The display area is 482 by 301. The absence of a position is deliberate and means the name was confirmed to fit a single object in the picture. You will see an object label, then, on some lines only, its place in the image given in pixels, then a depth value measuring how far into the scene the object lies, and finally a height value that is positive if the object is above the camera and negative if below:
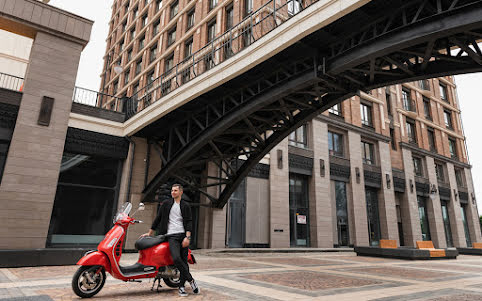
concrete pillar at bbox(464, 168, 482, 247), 34.62 +2.85
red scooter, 4.62 -0.46
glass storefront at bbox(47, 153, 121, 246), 13.75 +1.40
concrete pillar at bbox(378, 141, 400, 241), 25.20 +2.82
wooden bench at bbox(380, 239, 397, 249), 17.38 -0.26
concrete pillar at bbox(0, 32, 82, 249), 10.54 +2.86
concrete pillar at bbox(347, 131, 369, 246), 23.19 +3.07
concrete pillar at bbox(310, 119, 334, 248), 20.94 +2.71
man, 4.96 +0.11
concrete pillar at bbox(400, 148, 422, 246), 27.19 +2.68
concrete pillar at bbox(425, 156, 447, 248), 29.54 +1.94
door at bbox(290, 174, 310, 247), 20.59 +1.61
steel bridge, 7.45 +4.88
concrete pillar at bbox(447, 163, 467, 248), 32.09 +2.25
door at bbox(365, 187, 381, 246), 24.74 +1.70
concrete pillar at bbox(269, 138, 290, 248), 18.98 +2.41
